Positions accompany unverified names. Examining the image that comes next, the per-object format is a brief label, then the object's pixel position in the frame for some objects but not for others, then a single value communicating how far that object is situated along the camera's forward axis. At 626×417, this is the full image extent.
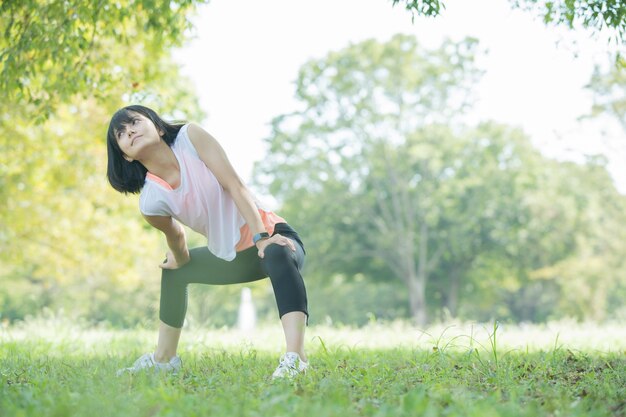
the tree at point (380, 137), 30.05
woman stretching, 4.06
